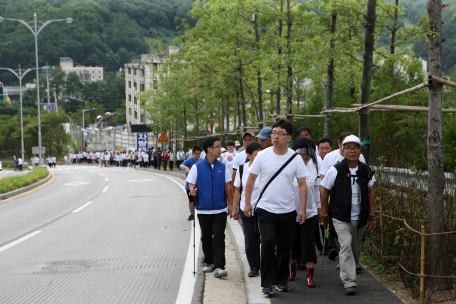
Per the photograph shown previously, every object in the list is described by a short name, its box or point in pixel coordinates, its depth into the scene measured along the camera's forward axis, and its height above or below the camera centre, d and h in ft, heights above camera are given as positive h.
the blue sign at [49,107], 142.83 +8.46
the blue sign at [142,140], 131.85 -1.45
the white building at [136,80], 278.67 +34.98
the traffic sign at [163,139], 113.53 -1.03
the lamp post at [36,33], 120.24 +26.33
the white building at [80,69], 586.78 +85.40
